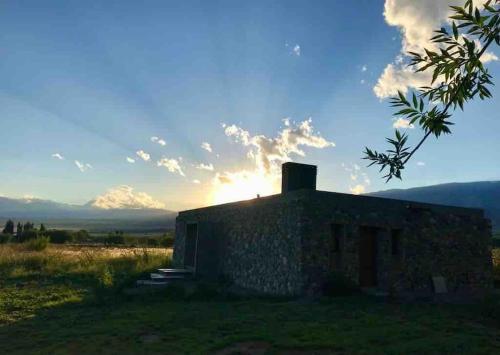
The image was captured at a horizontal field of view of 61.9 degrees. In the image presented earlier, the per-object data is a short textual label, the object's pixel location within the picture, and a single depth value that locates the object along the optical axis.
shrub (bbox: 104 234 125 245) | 50.97
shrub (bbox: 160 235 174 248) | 47.19
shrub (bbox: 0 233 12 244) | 41.28
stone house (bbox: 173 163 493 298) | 12.52
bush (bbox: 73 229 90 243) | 54.41
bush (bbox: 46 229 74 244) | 48.28
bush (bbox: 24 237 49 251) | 28.66
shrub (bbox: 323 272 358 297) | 12.22
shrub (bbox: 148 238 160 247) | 49.83
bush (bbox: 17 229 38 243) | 42.09
